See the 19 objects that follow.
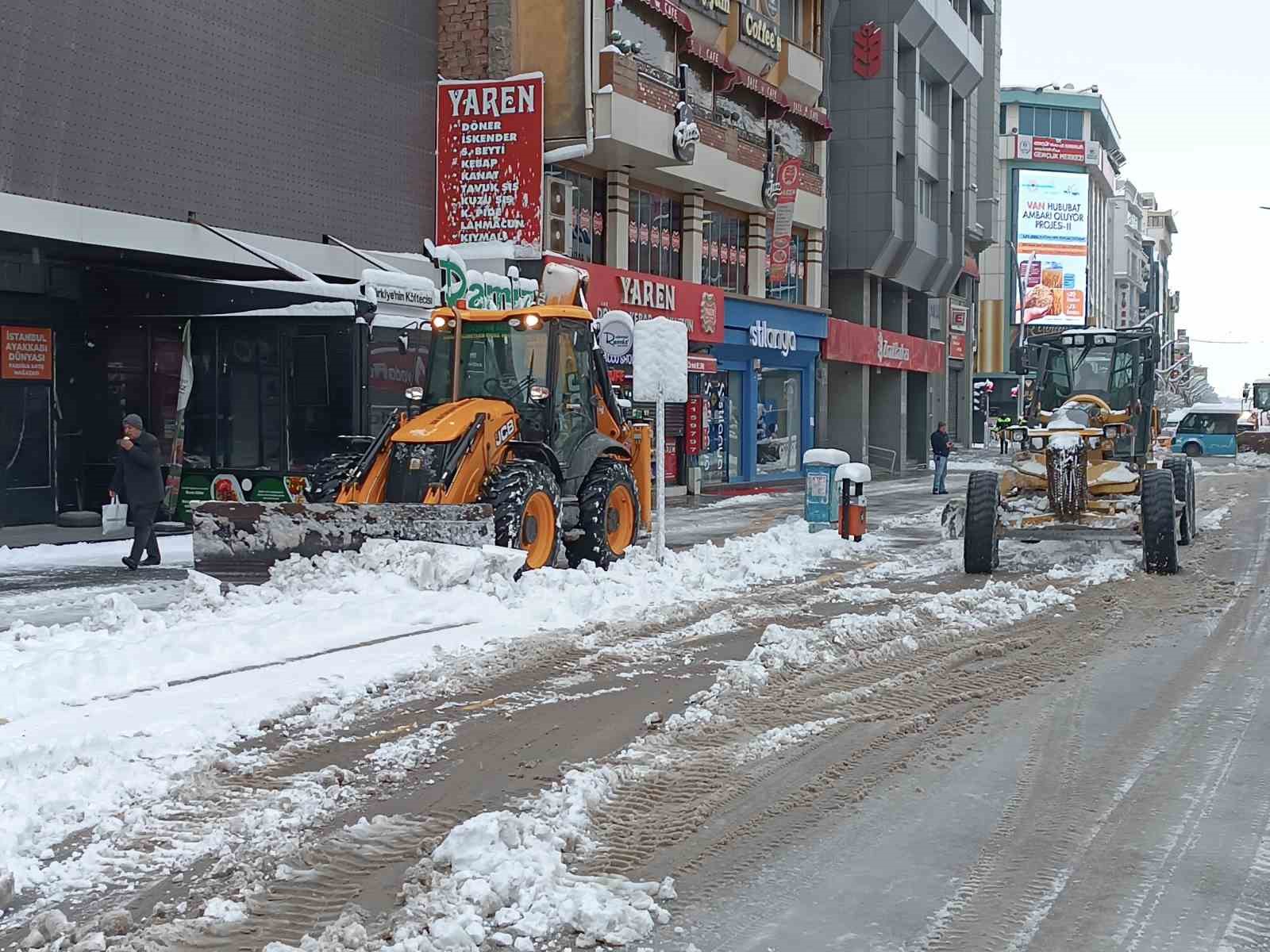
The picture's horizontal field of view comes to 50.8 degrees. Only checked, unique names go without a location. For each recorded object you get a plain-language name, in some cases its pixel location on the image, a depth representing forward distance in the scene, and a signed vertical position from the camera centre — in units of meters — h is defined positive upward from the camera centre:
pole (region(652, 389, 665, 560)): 13.95 -0.77
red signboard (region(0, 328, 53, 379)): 17.91 +0.88
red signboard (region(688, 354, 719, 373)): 29.33 +1.31
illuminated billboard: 103.62 +14.94
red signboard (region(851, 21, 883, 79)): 39.78 +11.11
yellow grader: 13.79 -0.47
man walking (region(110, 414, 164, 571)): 13.95 -0.64
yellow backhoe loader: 11.33 -0.44
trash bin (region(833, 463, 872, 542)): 17.30 -1.01
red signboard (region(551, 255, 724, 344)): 25.53 +2.55
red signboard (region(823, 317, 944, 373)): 38.72 +2.42
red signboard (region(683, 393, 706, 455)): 29.53 -0.06
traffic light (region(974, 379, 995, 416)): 68.44 +1.67
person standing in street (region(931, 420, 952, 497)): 29.95 -0.67
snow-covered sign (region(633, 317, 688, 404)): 14.14 +0.63
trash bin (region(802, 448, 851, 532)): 18.36 -0.88
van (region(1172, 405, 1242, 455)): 52.38 -0.19
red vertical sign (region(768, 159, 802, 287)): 33.19 +5.16
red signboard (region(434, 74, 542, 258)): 22.56 +4.41
